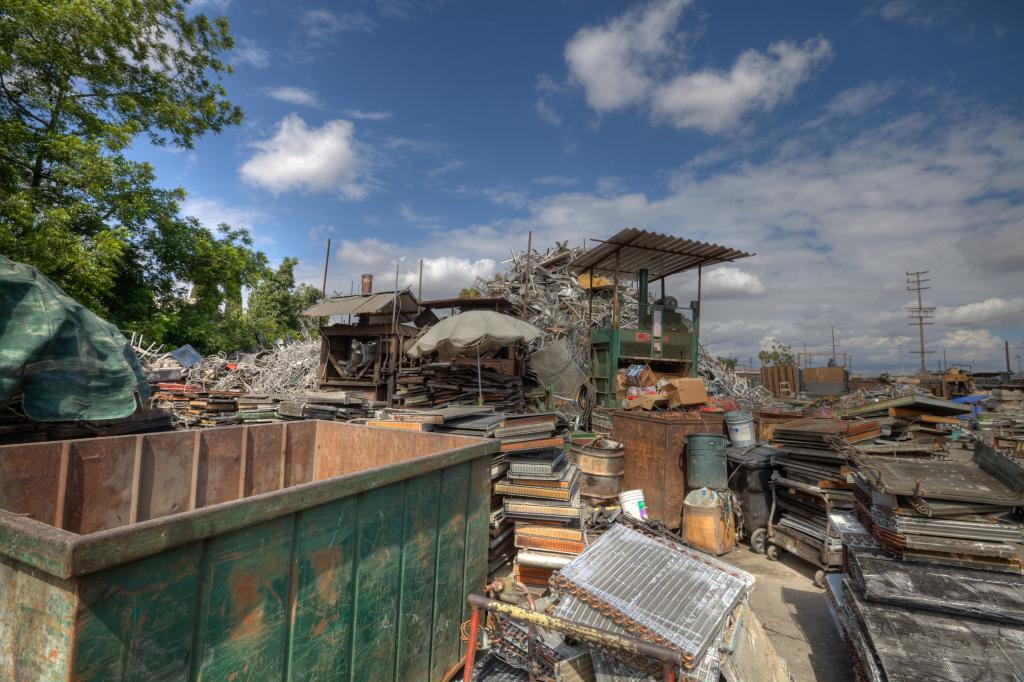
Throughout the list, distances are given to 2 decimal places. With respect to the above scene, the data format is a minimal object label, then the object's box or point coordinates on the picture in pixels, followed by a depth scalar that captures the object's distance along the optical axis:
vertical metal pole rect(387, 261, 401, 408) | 11.64
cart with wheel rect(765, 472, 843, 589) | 5.07
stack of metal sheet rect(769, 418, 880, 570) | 5.24
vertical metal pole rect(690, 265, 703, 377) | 10.97
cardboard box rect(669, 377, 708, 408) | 8.79
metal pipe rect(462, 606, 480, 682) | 2.29
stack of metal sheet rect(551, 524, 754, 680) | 2.23
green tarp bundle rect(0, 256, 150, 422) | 5.17
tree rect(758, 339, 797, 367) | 34.59
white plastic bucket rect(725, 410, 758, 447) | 7.09
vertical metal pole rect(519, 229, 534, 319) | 14.81
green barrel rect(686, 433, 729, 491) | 6.16
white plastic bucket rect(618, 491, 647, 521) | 6.02
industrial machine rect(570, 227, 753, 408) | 9.93
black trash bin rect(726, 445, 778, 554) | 6.09
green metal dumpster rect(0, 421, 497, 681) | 1.30
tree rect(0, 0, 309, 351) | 12.79
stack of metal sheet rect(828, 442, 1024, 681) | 2.54
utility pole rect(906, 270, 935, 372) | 39.48
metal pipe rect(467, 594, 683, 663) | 1.89
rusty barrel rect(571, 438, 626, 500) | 6.39
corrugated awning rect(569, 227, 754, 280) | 9.55
